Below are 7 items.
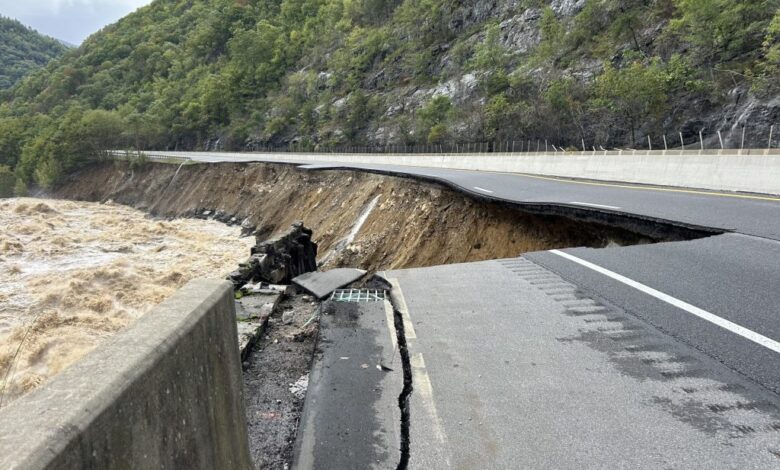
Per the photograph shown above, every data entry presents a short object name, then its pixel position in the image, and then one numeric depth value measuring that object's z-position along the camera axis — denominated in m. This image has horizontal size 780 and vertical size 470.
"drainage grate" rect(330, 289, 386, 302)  5.93
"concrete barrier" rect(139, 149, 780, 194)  11.90
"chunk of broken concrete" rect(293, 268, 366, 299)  6.43
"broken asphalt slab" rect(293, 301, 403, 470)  3.03
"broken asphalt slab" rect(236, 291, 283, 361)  4.74
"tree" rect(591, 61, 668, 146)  31.17
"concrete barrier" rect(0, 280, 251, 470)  1.19
